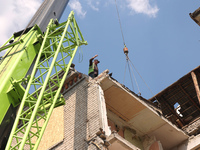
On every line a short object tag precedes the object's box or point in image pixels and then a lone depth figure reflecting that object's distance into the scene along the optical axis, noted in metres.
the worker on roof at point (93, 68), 17.50
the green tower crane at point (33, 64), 11.95
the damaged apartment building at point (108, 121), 13.68
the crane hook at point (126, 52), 19.88
